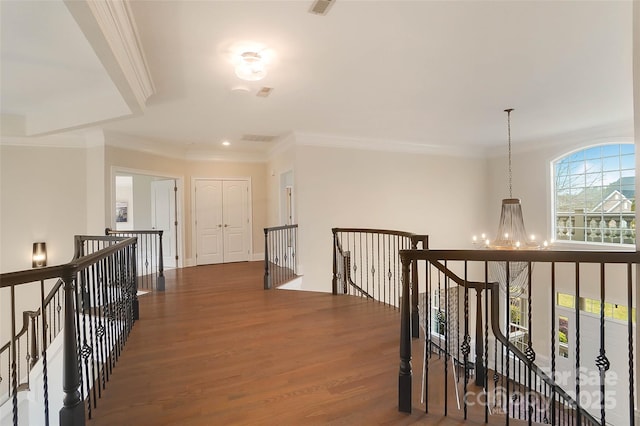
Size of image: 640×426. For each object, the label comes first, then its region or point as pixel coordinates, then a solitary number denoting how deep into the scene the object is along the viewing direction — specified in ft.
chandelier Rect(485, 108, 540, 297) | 15.75
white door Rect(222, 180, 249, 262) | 27.91
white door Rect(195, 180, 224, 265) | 26.89
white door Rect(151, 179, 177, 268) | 25.93
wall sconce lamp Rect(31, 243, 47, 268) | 18.06
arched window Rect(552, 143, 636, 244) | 19.93
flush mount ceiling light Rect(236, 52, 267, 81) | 10.48
